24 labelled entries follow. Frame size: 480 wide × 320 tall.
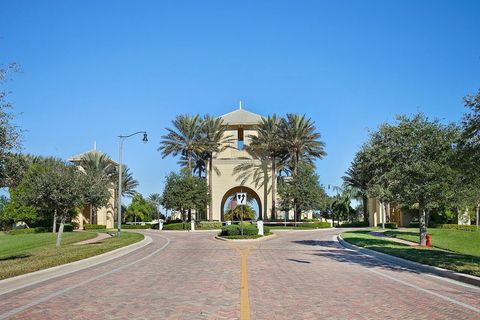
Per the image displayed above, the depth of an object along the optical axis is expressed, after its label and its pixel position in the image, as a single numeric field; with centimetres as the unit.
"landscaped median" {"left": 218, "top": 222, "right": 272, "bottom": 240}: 3330
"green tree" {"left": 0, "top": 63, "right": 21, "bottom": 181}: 1327
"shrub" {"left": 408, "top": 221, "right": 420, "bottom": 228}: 5873
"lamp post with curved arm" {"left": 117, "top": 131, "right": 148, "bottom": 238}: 3679
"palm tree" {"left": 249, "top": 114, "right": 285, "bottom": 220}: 5738
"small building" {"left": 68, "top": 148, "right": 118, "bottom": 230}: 6762
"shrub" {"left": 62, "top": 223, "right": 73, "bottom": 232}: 5302
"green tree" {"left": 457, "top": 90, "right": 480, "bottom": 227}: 1438
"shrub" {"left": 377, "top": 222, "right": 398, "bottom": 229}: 5693
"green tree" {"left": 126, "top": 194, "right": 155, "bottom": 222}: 9012
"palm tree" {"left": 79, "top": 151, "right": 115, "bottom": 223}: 6311
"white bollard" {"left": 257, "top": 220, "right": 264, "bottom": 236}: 3616
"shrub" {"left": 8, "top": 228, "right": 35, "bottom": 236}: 5003
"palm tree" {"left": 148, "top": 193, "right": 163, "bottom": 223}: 10383
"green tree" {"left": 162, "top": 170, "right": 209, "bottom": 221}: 5628
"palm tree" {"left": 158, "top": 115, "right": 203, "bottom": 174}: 5822
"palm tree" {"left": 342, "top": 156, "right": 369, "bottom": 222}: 6322
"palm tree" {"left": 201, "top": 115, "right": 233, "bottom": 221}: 5938
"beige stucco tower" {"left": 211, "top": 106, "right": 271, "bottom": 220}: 6294
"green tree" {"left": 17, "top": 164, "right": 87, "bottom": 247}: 2505
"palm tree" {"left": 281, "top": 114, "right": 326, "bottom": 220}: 5603
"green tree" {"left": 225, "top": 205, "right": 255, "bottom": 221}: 8100
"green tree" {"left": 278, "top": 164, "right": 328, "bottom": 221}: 5681
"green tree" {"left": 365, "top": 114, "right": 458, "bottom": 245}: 2428
